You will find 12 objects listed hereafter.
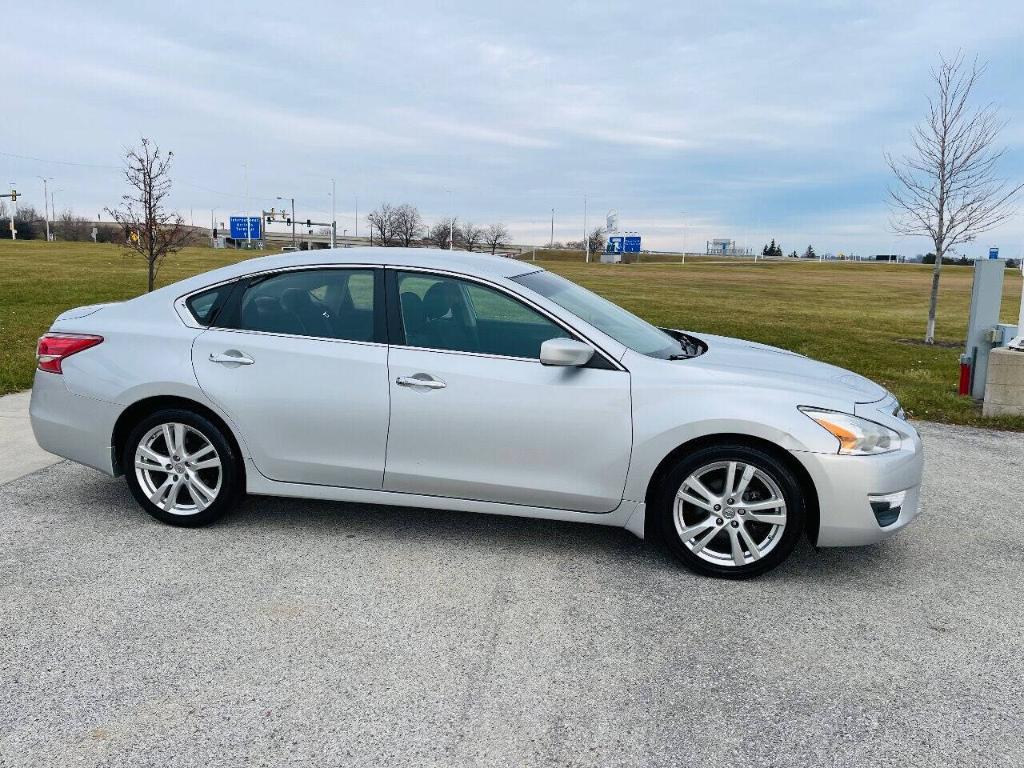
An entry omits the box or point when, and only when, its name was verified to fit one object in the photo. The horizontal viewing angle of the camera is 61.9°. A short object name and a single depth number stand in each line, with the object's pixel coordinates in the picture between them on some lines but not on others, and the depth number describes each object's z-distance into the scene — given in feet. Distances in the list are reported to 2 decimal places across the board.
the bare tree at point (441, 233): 327.06
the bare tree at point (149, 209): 81.15
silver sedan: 13.02
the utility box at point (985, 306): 29.89
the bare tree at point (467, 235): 331.77
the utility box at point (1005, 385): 27.81
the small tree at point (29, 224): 409.96
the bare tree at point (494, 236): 362.12
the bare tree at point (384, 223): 276.62
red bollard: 31.55
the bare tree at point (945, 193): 54.75
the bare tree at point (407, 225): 273.25
